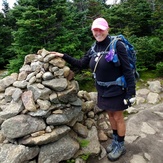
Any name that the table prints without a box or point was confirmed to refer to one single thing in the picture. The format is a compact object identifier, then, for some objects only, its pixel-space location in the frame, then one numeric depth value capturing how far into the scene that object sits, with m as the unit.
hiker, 2.58
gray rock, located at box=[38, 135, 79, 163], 2.89
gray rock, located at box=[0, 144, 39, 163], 2.69
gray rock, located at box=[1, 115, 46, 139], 2.80
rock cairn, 2.82
